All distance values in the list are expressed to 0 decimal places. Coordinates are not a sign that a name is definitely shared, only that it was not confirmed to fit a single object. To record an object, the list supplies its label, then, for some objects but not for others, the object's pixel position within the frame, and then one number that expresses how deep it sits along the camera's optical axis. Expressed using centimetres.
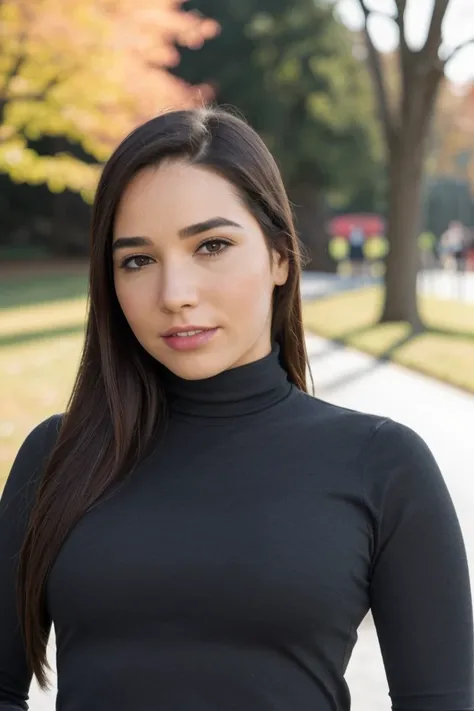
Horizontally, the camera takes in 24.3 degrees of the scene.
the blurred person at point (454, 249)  2567
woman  175
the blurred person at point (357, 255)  3300
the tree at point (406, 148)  1609
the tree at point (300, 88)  3102
